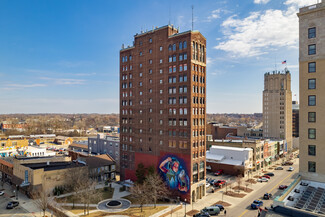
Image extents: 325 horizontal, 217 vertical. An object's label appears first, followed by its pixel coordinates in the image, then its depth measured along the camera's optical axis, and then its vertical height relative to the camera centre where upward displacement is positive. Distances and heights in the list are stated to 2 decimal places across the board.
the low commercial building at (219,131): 162.90 -11.23
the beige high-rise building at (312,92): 39.16 +4.38
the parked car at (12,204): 56.53 -22.95
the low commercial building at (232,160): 86.18 -17.72
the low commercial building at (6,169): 77.31 -19.51
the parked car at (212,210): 51.72 -21.80
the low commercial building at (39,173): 63.88 -17.45
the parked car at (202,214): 49.08 -21.65
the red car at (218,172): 87.06 -22.16
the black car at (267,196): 61.86 -22.02
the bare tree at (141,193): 54.29 -19.71
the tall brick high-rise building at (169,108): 60.22 +2.20
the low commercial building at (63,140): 160.59 -18.76
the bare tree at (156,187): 57.69 -18.89
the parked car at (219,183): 72.28 -21.84
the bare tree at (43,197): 50.09 -20.84
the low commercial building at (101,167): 77.19 -18.69
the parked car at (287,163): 108.99 -22.77
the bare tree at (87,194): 53.55 -19.56
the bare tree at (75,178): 62.55 -18.52
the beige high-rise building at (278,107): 138.62 +5.77
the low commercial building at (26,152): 103.69 -17.59
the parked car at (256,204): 54.74 -21.80
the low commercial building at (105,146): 99.69 -14.52
